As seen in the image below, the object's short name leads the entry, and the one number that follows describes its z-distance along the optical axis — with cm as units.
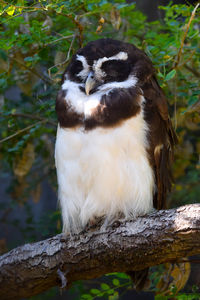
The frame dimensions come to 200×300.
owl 474
